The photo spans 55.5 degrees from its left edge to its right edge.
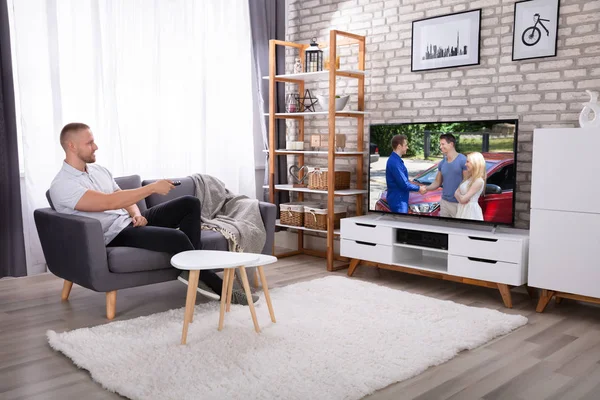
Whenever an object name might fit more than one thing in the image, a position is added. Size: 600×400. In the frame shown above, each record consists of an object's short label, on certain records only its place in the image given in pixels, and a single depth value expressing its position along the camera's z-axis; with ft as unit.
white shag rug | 7.61
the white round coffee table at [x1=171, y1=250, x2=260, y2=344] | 9.08
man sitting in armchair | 10.61
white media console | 11.75
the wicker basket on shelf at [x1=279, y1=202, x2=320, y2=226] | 16.29
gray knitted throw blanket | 12.76
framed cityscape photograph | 13.53
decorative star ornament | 16.79
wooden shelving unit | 14.97
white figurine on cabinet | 10.75
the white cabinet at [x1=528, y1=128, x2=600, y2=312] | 10.59
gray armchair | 10.48
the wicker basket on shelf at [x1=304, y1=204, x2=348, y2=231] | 15.71
